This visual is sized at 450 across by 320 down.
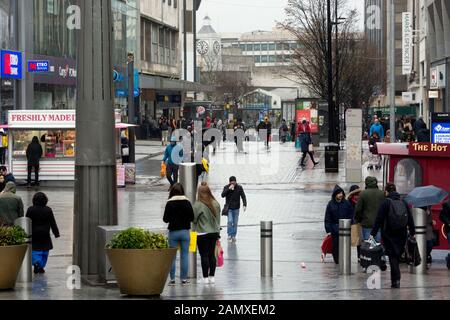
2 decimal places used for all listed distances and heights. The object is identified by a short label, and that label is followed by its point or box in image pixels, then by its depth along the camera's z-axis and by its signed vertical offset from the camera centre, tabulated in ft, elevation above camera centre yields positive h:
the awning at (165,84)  235.40 +9.60
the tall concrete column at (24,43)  171.32 +13.03
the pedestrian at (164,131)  226.58 -1.38
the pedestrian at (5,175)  81.01 -3.79
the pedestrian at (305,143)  152.15 -2.76
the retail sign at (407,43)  238.07 +17.98
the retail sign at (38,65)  160.86 +8.93
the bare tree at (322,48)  193.88 +15.46
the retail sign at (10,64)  162.20 +9.34
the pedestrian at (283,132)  246.88 -1.91
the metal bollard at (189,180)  65.21 -3.36
